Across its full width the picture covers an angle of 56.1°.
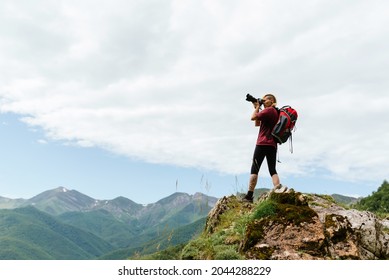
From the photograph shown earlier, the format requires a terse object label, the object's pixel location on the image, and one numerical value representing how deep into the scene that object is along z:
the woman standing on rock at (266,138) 11.40
